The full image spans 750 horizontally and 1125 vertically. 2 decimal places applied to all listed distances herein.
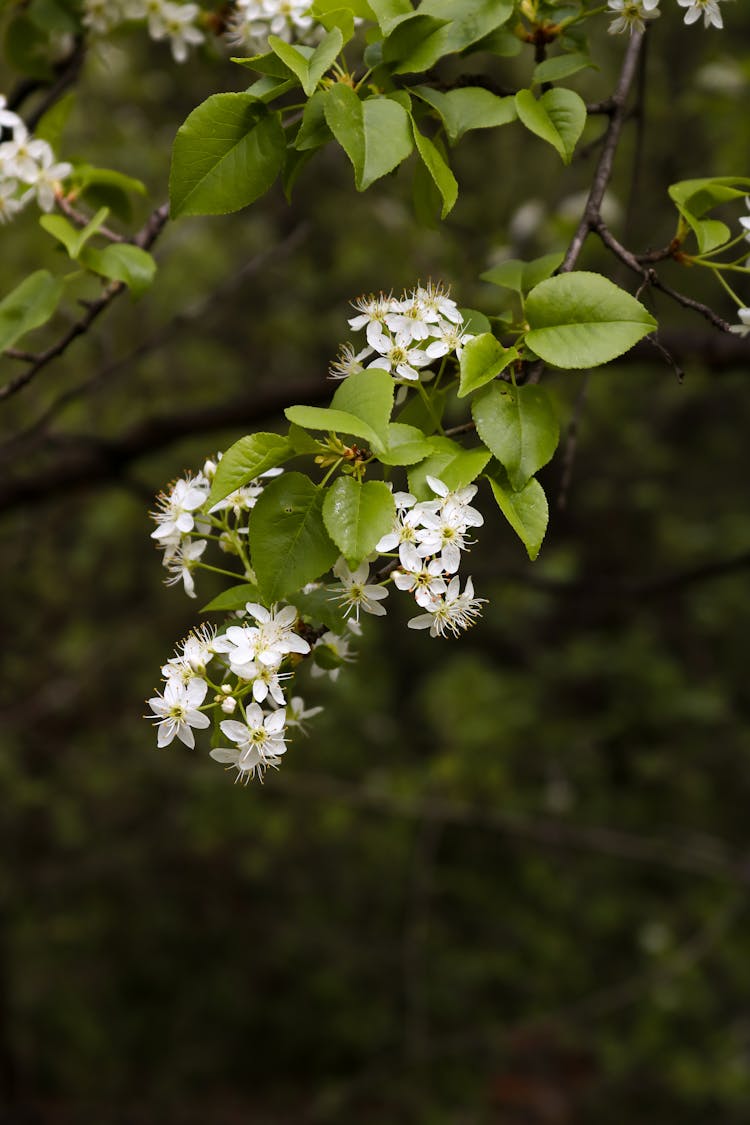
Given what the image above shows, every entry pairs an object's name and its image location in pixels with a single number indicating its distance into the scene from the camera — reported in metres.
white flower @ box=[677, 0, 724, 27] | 0.79
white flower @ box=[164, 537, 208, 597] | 0.76
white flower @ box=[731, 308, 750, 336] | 0.75
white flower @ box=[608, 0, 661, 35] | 0.80
